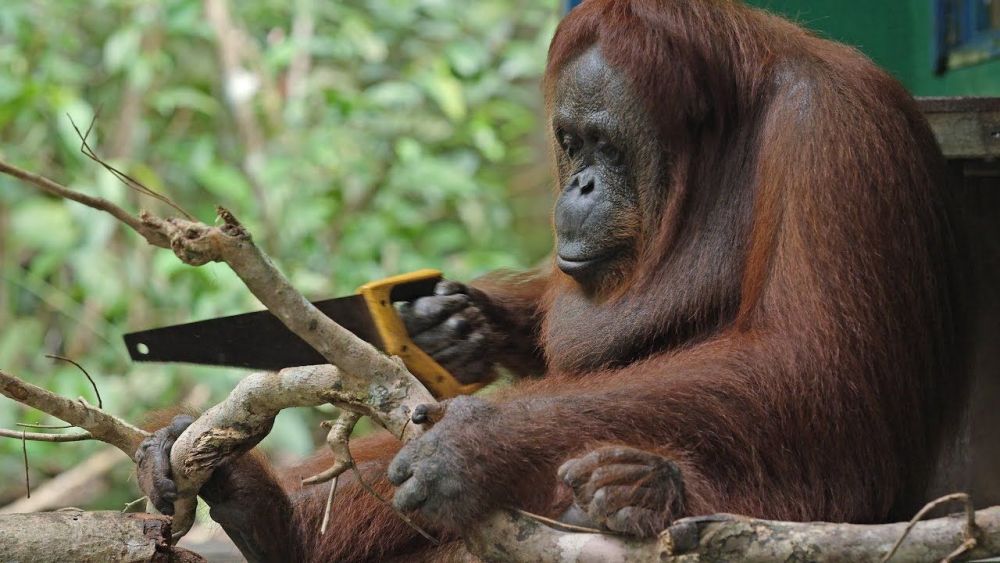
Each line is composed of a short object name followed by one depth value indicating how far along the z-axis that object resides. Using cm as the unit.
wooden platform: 700
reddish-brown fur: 522
